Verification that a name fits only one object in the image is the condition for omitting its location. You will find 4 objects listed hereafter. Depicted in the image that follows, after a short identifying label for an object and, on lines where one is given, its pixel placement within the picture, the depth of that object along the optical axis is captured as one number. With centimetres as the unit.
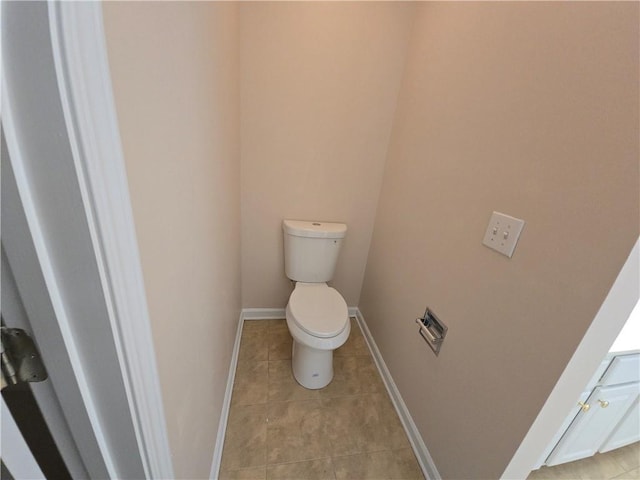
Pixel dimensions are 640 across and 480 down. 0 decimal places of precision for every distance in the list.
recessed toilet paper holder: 105
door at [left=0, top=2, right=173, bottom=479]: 26
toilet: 127
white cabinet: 93
